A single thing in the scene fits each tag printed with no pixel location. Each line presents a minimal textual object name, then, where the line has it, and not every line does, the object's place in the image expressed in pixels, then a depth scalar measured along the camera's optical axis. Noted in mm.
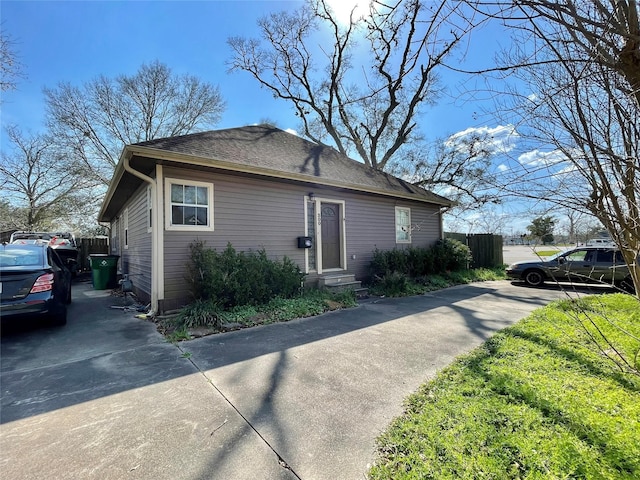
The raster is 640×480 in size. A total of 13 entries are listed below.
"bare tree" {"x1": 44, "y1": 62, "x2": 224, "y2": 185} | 17172
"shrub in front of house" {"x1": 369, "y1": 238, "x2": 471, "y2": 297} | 8062
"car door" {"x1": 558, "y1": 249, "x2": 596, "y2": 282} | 8359
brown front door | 7988
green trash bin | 8766
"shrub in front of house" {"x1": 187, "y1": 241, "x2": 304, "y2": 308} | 5188
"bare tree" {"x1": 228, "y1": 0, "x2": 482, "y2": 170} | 15398
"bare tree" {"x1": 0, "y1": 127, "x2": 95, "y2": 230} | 17188
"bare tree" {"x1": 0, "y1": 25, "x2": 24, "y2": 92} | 6156
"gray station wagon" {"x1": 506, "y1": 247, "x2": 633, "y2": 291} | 8019
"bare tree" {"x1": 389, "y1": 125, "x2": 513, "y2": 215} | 15105
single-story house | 5395
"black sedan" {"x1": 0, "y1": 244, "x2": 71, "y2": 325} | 3824
